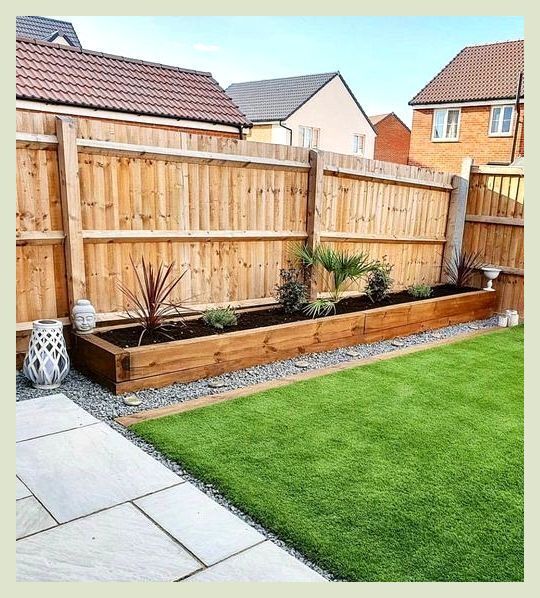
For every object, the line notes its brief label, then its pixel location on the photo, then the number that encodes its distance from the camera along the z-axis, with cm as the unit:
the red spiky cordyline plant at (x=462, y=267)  781
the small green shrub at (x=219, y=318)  495
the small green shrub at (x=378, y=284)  648
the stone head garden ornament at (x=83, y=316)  437
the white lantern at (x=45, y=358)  400
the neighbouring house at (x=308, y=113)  2080
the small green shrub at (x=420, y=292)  691
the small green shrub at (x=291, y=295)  563
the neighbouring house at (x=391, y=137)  2959
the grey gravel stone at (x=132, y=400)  380
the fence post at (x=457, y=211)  781
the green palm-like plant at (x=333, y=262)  600
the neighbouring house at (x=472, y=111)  1678
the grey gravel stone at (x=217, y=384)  427
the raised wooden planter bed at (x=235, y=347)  404
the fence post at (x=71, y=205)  418
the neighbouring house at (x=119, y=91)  818
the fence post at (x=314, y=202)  589
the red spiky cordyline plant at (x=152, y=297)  459
